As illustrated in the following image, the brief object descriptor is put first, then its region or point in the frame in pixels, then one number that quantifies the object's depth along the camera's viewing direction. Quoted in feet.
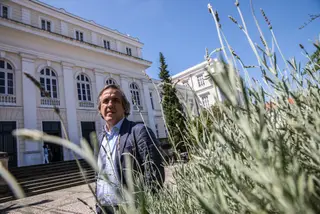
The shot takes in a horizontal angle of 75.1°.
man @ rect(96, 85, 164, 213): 5.06
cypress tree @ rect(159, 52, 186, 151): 58.59
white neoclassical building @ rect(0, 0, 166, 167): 42.14
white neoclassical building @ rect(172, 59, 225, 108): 96.59
